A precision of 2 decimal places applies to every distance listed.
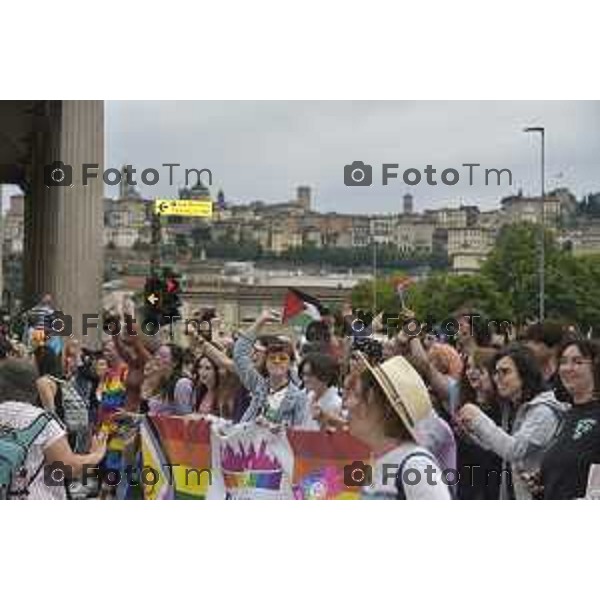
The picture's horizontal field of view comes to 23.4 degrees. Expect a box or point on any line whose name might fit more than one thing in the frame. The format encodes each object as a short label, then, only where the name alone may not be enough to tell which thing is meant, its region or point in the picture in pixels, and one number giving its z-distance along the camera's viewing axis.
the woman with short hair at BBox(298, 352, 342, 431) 8.54
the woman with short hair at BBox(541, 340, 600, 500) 6.91
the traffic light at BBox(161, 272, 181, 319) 13.80
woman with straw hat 4.97
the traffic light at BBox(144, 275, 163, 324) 13.79
